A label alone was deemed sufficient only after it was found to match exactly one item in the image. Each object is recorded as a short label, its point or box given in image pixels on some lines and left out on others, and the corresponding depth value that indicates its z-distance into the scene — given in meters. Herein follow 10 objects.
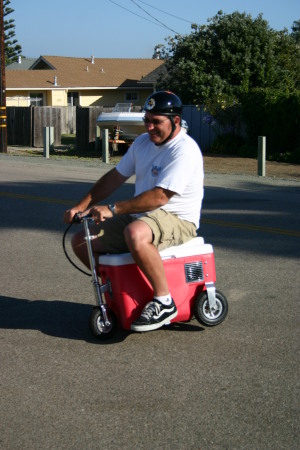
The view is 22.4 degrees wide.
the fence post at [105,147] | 23.89
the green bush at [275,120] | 24.87
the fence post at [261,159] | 19.25
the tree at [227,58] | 33.72
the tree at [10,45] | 75.31
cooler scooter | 5.29
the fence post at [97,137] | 28.36
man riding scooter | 5.19
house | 53.27
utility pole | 27.19
